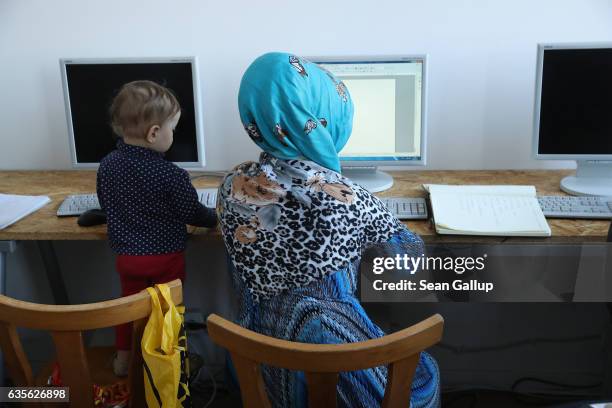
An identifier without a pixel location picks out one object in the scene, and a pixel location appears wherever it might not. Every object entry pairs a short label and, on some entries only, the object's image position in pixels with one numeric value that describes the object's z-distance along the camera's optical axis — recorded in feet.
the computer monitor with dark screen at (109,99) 6.26
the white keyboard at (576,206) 5.45
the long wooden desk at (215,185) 5.19
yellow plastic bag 4.10
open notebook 5.15
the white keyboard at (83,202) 5.89
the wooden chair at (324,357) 3.28
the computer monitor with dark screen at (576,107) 5.83
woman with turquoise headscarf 4.04
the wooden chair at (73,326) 3.78
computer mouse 5.57
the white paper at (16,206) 5.74
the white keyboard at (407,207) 5.55
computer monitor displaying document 6.19
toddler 5.12
